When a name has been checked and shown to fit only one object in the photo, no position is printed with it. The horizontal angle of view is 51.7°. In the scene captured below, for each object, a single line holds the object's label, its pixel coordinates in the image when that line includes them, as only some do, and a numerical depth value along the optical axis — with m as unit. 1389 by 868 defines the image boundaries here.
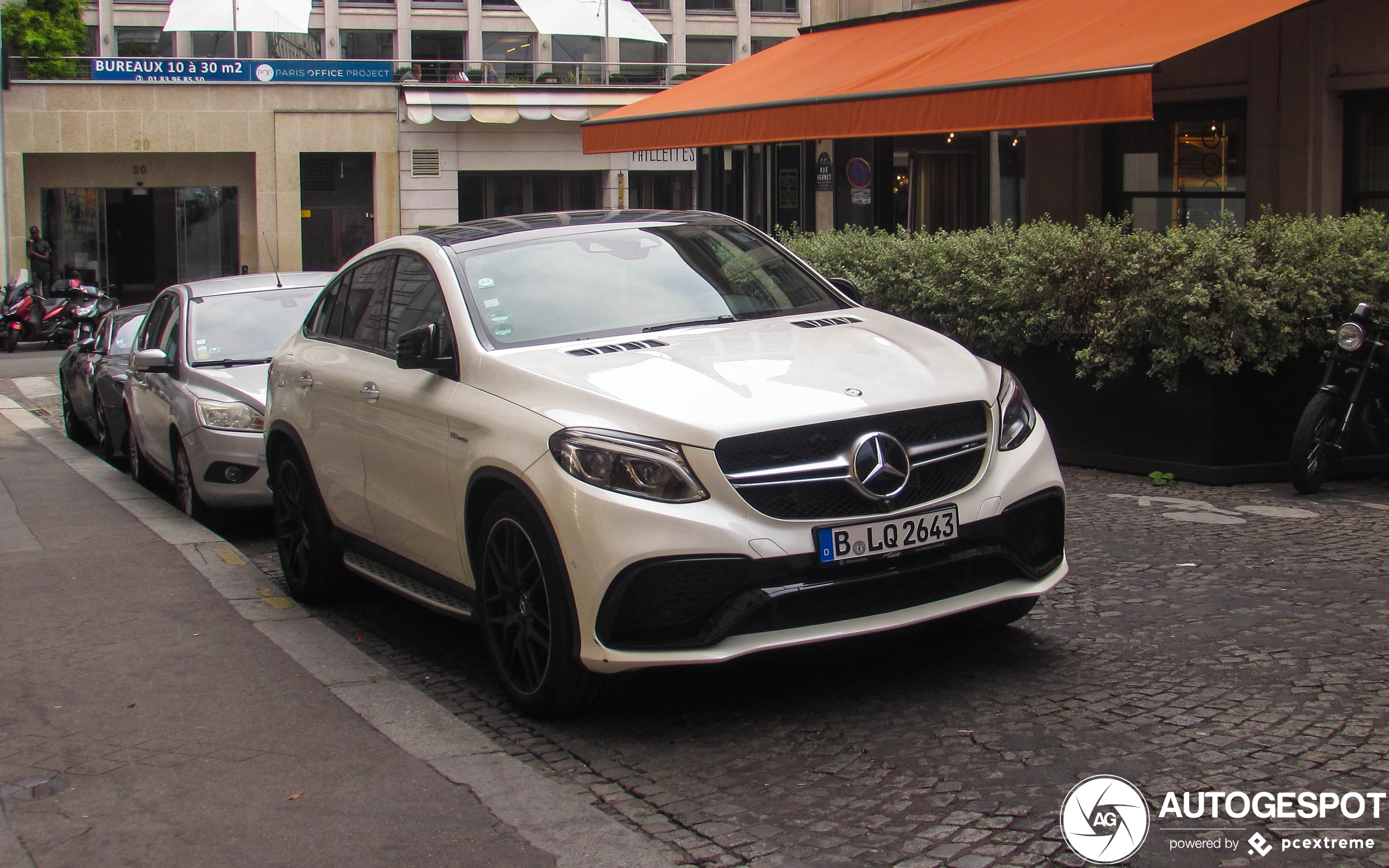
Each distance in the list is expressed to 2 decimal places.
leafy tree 41.59
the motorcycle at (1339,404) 8.21
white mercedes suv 4.41
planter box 8.70
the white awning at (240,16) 39.00
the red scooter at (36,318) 26.08
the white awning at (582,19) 41.25
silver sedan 8.79
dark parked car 11.91
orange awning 9.92
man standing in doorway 33.44
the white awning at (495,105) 40.50
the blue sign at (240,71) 39.00
